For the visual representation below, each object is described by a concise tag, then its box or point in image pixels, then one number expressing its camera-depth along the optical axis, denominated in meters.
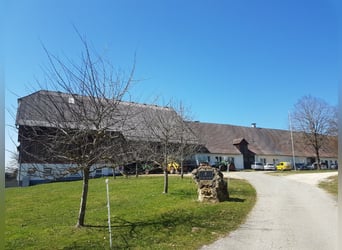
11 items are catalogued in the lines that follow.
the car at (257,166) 54.17
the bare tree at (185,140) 23.61
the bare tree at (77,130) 10.65
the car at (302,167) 57.86
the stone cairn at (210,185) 15.59
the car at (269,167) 53.20
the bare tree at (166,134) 20.73
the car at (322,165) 59.55
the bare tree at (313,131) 53.12
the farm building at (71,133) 10.67
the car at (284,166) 53.25
